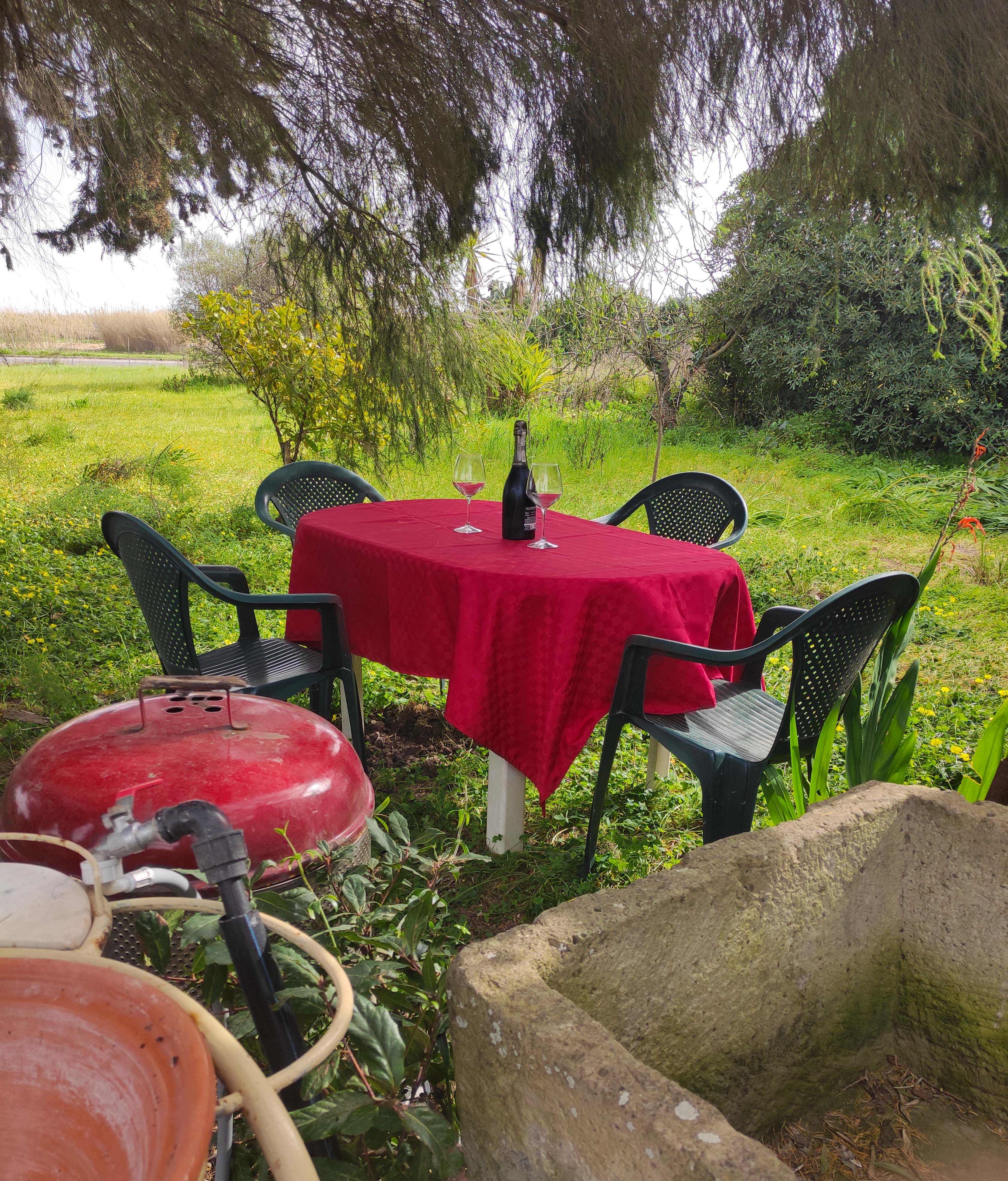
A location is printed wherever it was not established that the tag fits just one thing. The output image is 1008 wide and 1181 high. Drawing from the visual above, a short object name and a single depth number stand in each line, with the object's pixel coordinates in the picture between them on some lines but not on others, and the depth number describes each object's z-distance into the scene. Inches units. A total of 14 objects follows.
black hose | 24.1
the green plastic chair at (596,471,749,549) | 143.6
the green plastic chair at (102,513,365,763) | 95.0
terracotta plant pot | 18.8
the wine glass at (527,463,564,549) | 106.6
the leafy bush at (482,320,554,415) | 158.2
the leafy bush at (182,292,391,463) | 242.7
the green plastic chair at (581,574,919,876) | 80.9
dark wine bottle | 109.3
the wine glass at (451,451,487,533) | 111.2
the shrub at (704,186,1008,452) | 339.9
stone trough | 32.3
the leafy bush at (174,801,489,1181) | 34.8
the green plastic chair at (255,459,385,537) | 152.6
